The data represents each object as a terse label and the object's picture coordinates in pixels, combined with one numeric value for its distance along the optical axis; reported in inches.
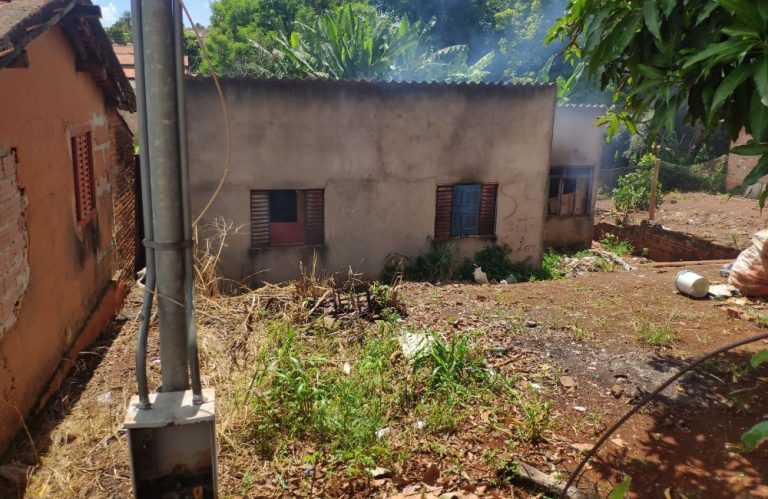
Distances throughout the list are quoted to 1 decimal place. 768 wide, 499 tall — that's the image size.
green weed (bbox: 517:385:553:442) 171.8
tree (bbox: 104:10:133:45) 1457.9
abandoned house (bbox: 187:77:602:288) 366.3
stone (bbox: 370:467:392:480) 154.4
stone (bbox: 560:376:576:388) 206.7
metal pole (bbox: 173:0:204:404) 86.2
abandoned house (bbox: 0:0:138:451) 166.2
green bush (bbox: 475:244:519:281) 429.7
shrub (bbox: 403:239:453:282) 405.7
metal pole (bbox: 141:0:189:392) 84.7
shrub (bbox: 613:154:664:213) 658.8
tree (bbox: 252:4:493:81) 609.6
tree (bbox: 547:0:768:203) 118.7
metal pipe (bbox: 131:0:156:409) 84.9
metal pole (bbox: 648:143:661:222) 592.1
